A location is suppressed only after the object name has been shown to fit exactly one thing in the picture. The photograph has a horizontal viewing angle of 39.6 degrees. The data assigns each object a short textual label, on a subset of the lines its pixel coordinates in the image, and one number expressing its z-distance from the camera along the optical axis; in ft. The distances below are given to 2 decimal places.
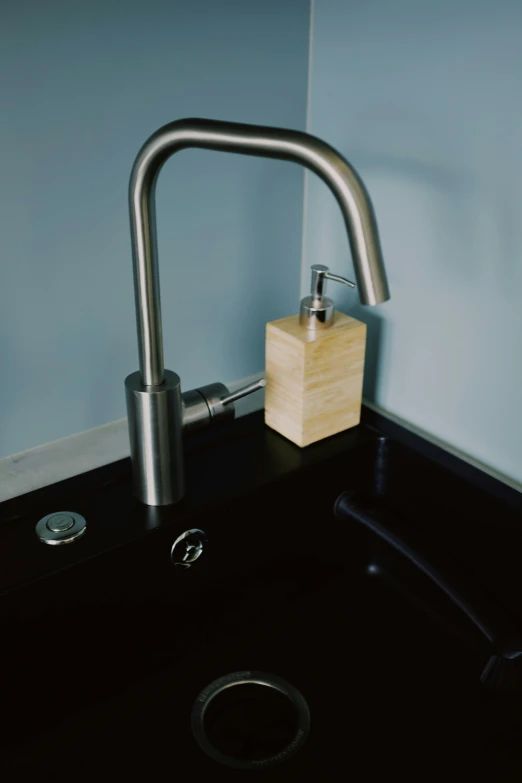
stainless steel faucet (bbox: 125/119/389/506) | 1.74
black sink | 2.09
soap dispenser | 2.49
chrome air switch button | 2.19
